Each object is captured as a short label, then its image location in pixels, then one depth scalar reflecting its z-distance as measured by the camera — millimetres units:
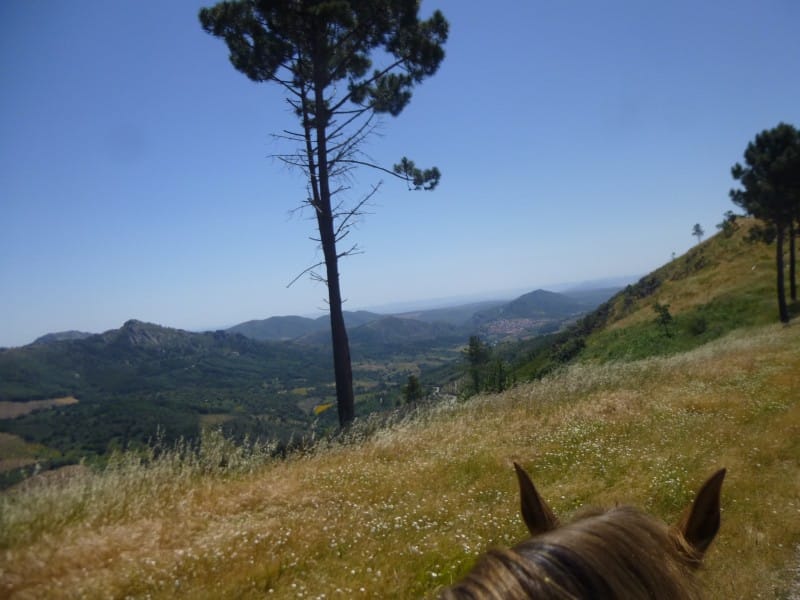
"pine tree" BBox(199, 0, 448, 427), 10258
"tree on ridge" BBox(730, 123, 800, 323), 27516
